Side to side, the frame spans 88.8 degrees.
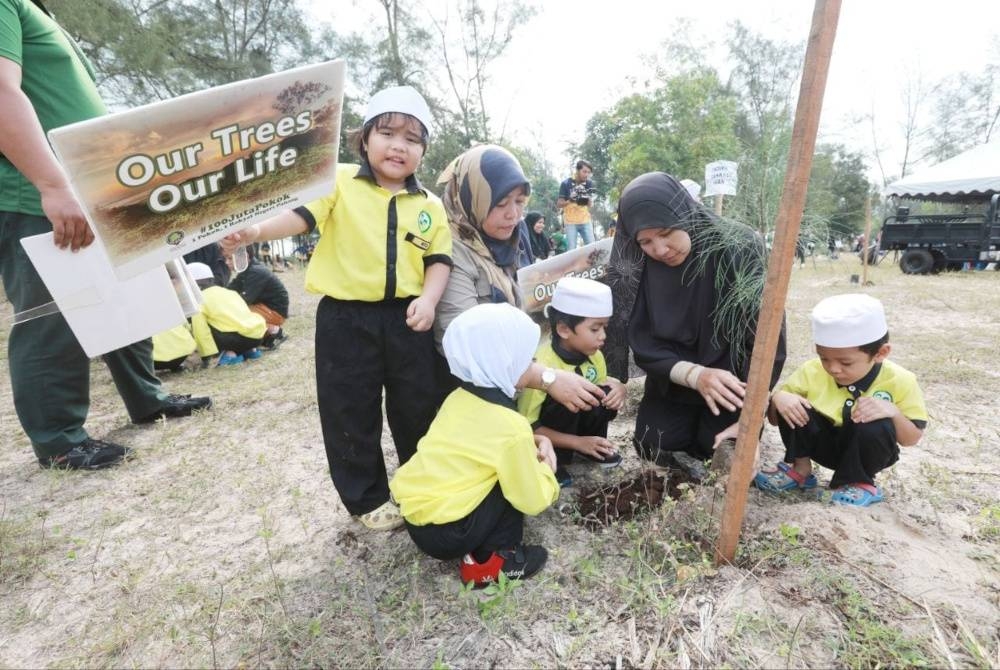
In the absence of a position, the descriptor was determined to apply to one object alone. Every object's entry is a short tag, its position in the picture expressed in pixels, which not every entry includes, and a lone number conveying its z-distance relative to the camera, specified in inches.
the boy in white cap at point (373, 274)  64.6
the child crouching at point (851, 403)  67.4
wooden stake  43.2
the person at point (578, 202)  332.8
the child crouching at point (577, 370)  83.0
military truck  370.6
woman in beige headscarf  71.2
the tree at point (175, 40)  366.9
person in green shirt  70.1
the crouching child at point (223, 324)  172.7
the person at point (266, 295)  205.8
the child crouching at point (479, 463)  58.2
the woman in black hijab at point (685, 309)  73.5
